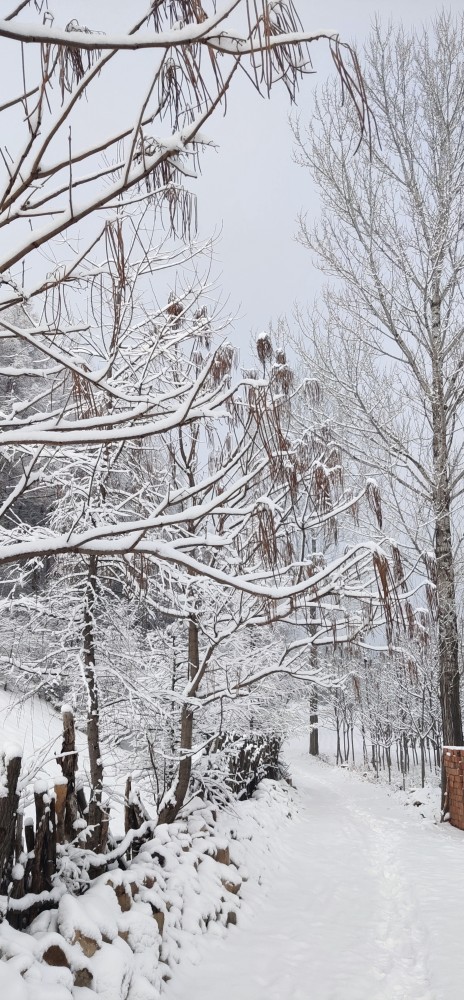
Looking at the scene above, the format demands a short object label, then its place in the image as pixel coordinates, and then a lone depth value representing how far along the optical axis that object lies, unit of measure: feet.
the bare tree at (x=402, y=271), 33.94
